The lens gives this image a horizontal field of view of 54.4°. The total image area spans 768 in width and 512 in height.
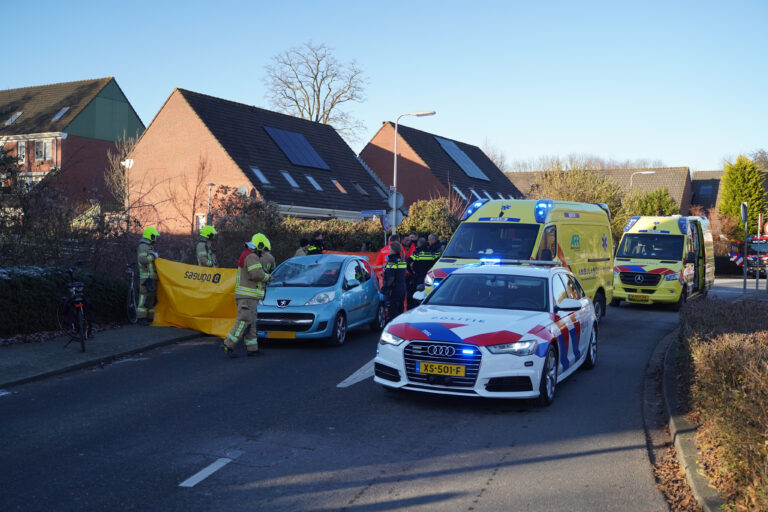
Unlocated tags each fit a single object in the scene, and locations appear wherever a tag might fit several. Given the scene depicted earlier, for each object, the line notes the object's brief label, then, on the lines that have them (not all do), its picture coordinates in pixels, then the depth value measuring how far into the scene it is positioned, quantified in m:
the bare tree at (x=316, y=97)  57.12
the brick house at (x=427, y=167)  46.47
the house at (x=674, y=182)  73.75
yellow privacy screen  13.42
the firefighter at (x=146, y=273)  13.86
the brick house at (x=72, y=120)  49.09
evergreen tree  59.50
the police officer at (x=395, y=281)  14.80
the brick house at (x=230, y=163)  33.28
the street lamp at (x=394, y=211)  23.12
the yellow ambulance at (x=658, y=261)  20.23
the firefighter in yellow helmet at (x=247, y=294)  11.16
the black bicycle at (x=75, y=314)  11.27
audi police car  7.86
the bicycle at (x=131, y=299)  14.34
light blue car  12.31
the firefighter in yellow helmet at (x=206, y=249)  14.30
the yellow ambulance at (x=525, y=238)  14.21
